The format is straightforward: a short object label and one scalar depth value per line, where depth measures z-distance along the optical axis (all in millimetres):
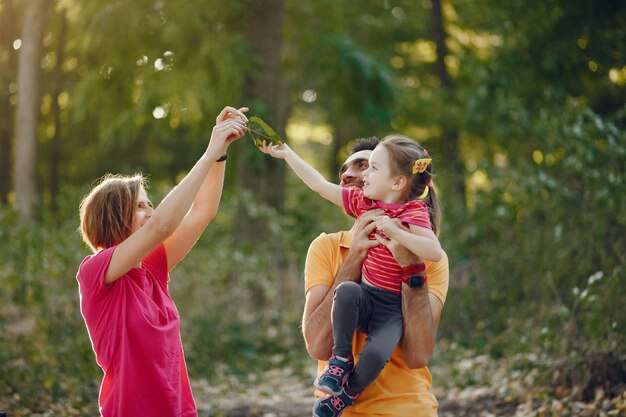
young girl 3191
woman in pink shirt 3125
